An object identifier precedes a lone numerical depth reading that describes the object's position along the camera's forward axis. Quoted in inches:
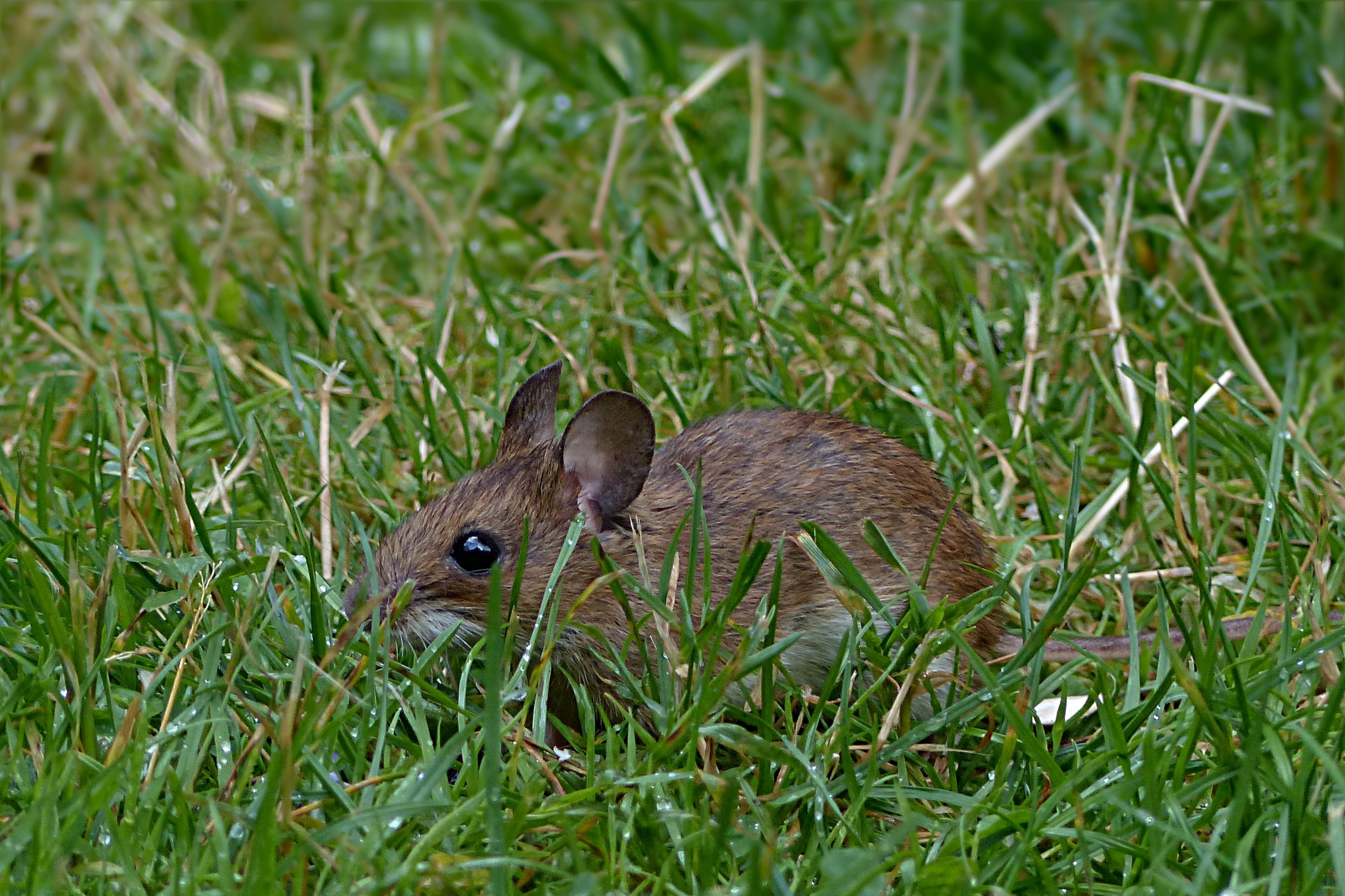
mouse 265.4
